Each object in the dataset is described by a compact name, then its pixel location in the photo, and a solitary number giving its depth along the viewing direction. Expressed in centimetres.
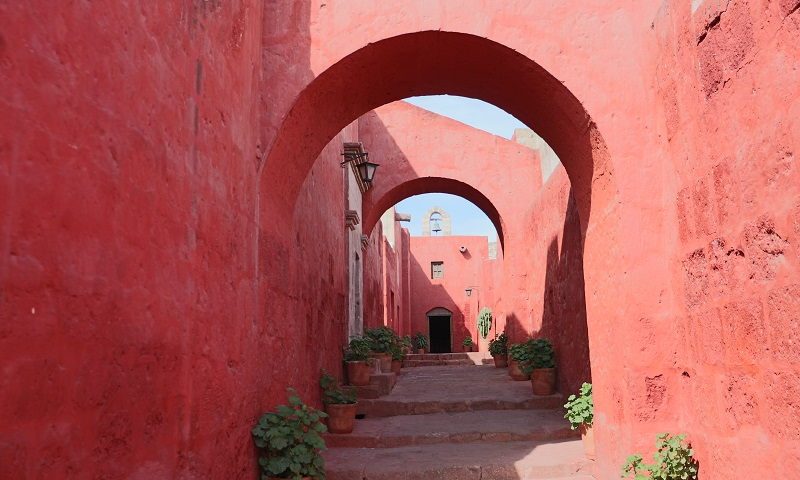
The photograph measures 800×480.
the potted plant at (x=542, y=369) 786
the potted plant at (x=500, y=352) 1180
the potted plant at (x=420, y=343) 2464
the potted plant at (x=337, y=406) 645
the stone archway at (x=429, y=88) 465
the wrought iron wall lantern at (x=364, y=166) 1035
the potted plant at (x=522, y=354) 802
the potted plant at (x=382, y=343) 1039
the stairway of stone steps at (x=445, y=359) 1420
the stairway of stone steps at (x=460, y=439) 502
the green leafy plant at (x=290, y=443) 416
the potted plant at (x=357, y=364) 846
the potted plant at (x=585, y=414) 514
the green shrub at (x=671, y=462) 379
